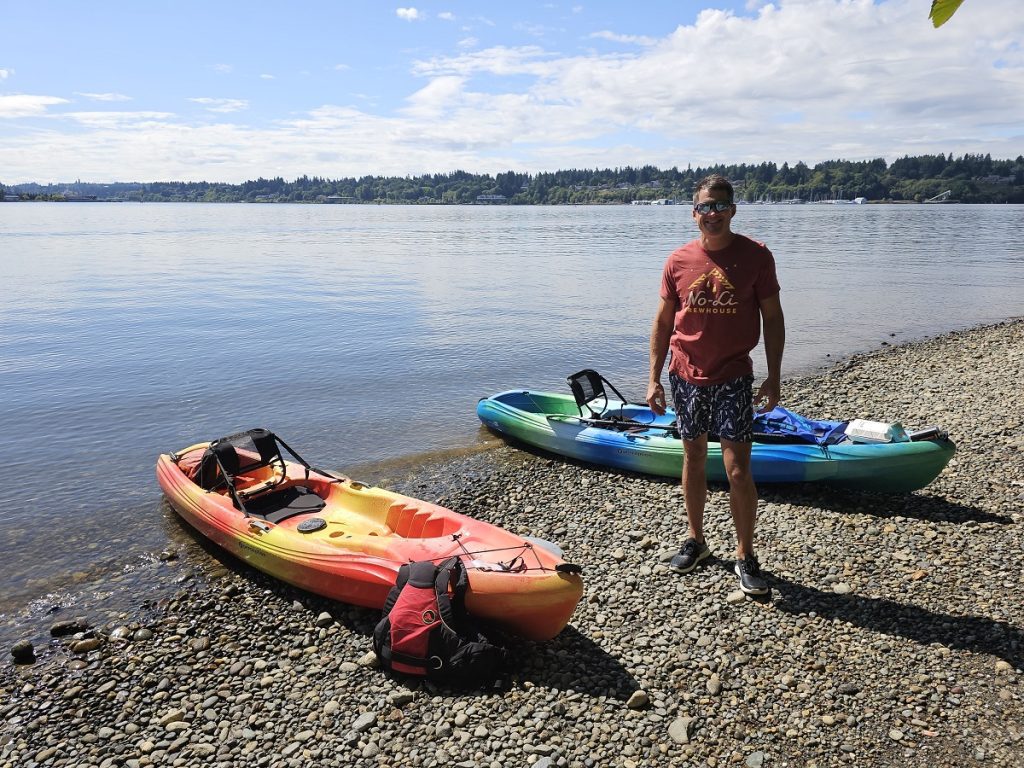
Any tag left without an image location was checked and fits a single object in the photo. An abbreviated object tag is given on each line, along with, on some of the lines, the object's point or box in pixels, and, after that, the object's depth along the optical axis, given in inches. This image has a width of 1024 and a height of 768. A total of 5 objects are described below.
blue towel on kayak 333.4
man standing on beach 204.1
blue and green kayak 298.4
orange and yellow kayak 212.1
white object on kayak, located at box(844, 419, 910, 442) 311.9
